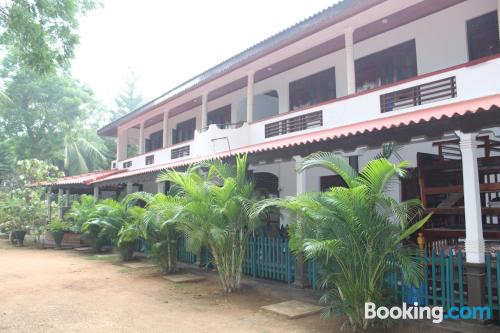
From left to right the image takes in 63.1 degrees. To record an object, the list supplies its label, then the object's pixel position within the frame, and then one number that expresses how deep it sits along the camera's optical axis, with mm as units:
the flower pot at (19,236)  16872
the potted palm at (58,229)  15633
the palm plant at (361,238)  4980
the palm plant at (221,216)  7223
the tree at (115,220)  11523
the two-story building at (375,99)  5965
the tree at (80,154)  26844
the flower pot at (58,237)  15656
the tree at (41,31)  8758
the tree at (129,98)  52225
